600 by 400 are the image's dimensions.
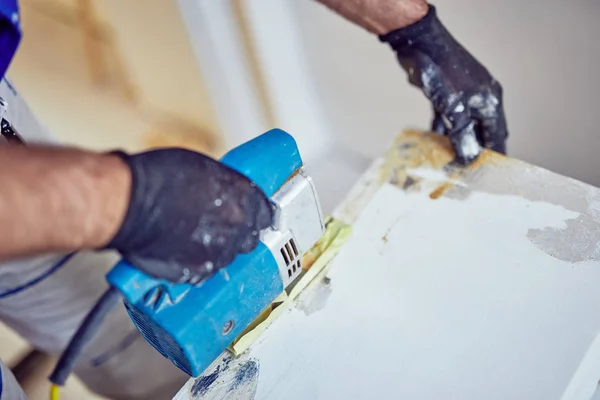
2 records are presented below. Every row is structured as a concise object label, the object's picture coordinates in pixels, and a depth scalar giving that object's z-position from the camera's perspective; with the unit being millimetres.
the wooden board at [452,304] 676
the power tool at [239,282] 645
